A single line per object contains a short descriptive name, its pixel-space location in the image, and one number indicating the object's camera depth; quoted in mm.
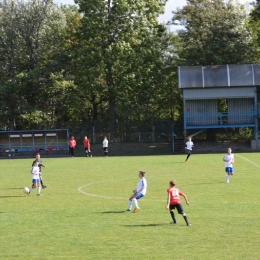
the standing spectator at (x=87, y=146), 60284
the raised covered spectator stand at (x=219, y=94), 64062
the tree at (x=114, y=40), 68500
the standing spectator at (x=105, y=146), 58919
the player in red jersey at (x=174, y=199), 20141
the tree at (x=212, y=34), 69812
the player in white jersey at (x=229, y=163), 33034
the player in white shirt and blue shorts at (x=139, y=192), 23547
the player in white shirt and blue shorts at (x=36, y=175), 29917
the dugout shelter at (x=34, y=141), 65000
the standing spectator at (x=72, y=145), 60406
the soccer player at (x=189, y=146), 48688
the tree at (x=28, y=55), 69875
